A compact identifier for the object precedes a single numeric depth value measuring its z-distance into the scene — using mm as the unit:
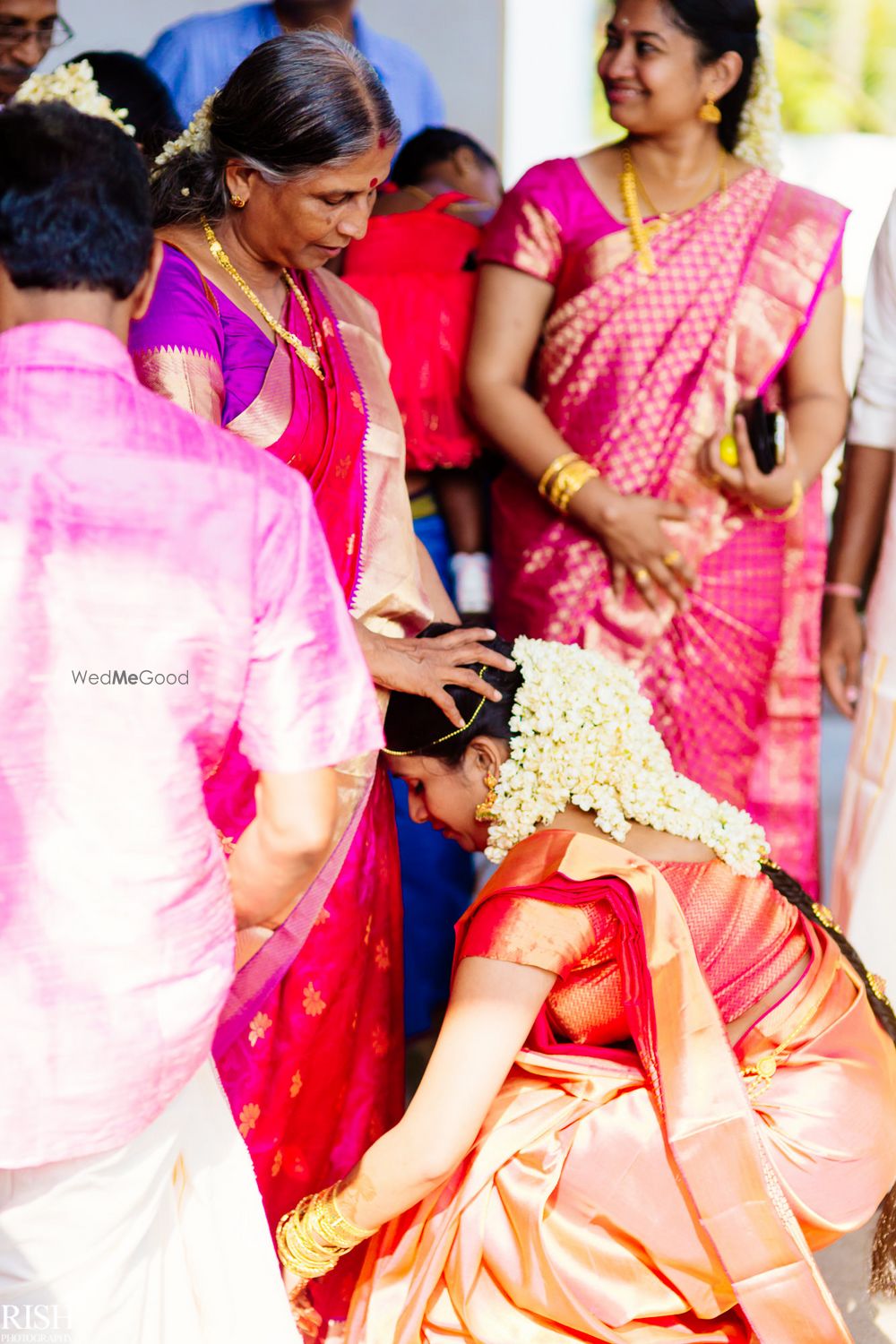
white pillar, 4941
